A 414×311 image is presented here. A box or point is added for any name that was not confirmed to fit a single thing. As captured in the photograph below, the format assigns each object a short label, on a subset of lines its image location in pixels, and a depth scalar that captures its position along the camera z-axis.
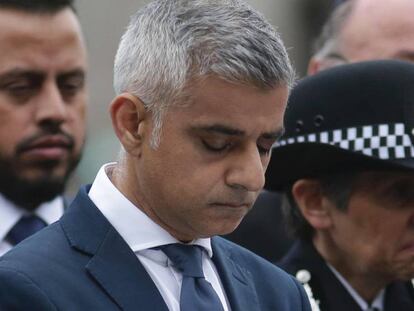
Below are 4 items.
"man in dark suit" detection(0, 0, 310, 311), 5.95
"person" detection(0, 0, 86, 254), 8.97
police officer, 8.02
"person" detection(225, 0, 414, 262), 9.88
